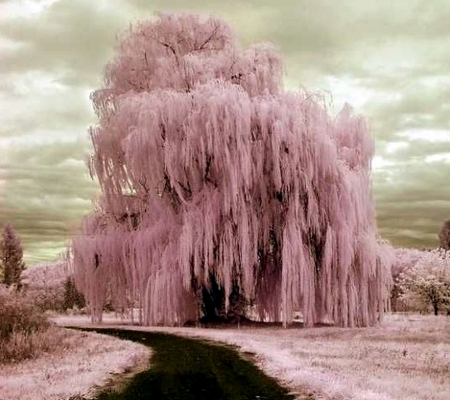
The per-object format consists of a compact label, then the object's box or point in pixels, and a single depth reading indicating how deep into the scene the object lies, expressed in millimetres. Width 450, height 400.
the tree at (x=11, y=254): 64988
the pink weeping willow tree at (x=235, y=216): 26016
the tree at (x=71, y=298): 50531
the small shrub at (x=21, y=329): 16594
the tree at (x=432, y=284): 43250
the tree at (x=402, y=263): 57688
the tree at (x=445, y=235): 89562
